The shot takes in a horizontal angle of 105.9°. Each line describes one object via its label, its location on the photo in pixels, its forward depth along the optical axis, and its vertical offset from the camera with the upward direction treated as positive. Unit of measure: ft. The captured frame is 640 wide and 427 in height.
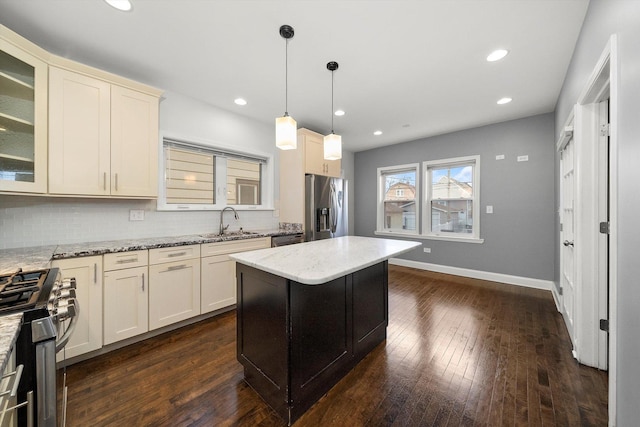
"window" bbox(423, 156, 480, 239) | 14.00 +0.91
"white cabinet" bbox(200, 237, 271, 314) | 8.71 -2.35
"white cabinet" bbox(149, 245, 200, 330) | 7.57 -2.40
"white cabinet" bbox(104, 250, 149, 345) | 6.76 -2.42
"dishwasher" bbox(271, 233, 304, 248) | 10.85 -1.27
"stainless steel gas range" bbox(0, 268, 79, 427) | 2.69 -1.61
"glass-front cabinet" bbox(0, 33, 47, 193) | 5.74 +2.23
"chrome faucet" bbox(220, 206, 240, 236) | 10.55 -0.21
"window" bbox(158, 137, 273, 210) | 9.75 +1.58
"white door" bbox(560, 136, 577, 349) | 7.21 -0.79
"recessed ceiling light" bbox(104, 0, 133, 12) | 5.39 +4.71
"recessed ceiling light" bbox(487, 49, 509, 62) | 7.13 +4.78
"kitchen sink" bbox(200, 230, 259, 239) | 9.71 -0.93
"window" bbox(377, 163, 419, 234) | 16.49 +0.99
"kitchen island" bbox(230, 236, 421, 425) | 4.59 -2.32
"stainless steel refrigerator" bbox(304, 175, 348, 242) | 12.37 +0.29
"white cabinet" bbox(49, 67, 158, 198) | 6.51 +2.21
